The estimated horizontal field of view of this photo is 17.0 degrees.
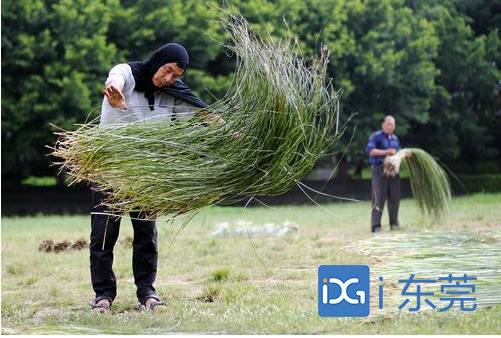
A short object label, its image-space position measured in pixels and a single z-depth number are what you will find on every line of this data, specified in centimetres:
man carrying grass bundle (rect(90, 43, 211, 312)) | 680
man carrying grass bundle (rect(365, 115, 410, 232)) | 1395
